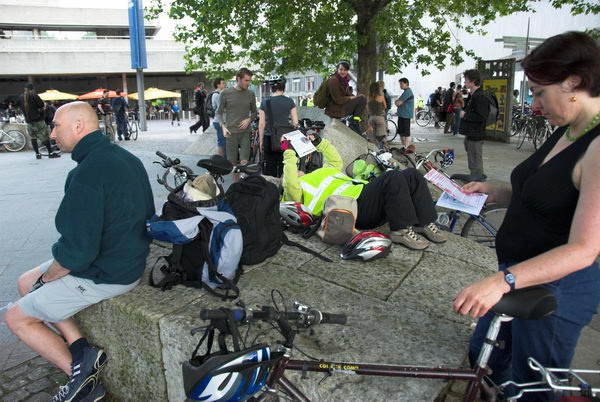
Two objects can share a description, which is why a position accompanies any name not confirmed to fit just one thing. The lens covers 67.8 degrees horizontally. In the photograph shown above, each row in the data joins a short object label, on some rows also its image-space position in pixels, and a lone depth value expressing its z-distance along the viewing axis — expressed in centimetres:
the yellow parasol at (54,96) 3378
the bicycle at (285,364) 159
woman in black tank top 150
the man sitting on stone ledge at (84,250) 256
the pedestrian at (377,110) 1112
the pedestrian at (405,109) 1230
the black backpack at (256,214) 342
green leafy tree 989
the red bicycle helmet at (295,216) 426
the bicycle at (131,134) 1705
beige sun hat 315
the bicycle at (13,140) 1408
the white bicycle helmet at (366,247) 368
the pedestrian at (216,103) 905
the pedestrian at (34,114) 1168
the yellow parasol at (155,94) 3475
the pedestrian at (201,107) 1578
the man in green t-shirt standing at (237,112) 755
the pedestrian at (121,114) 1614
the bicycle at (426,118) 2209
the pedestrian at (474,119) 747
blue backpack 279
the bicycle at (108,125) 1514
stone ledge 234
